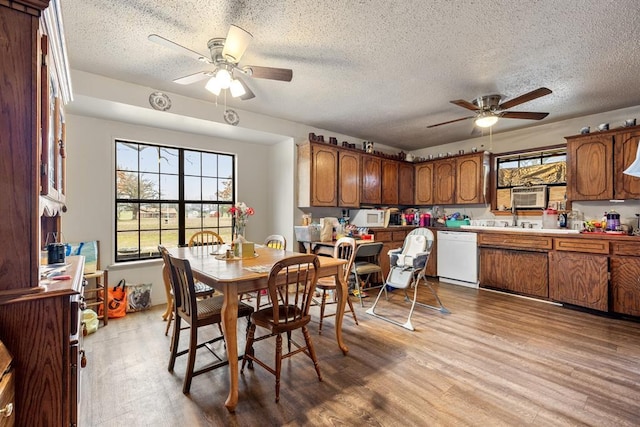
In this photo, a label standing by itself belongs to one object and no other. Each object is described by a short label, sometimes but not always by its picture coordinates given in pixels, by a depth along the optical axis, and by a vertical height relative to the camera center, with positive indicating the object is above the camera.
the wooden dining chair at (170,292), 2.89 -0.81
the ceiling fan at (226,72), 2.09 +1.08
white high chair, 3.33 -0.58
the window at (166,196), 3.76 +0.24
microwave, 4.88 -0.10
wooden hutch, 1.14 -0.15
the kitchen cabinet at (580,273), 3.44 -0.75
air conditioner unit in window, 4.56 +0.24
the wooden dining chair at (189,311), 1.94 -0.70
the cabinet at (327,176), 4.37 +0.55
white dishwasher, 4.65 -0.74
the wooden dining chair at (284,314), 1.87 -0.72
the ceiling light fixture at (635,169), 1.13 +0.16
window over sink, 4.42 +0.62
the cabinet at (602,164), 3.57 +0.60
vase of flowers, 2.77 -0.01
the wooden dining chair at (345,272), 2.83 -0.57
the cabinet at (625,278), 3.24 -0.74
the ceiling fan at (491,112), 3.30 +1.13
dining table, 1.85 -0.43
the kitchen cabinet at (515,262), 3.98 -0.72
